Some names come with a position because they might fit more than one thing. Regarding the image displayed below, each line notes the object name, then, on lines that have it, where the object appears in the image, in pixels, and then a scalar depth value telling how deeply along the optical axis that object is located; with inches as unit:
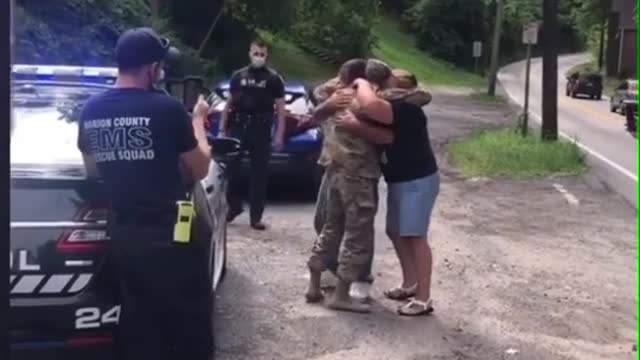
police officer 413.7
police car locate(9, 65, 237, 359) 194.5
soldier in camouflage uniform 289.9
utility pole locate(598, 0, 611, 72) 2753.4
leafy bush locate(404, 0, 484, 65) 3065.9
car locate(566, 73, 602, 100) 2234.3
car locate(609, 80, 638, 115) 1320.9
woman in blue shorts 290.4
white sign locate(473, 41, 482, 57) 2605.6
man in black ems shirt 188.7
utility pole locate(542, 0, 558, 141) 847.7
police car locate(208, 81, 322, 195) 502.9
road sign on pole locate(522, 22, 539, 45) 1058.7
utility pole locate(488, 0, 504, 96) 2084.2
